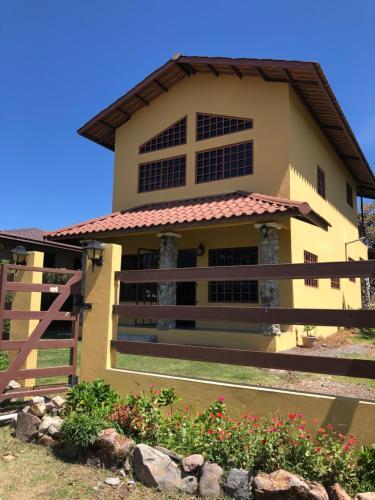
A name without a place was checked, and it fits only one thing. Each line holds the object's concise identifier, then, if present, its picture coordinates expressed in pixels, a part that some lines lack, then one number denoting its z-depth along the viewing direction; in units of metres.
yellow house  11.91
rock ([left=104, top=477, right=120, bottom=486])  3.69
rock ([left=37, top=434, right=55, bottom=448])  4.53
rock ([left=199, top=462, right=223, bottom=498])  3.39
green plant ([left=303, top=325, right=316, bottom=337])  12.53
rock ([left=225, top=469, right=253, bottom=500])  3.28
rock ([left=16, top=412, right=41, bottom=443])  4.70
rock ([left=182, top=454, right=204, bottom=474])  3.57
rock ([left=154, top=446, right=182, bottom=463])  3.71
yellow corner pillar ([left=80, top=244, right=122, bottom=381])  5.47
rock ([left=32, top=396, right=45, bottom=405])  5.07
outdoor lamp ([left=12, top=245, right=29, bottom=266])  7.19
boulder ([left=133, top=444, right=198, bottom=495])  3.53
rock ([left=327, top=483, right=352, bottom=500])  2.99
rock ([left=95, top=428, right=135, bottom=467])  3.94
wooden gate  5.51
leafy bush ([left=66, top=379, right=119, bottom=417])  4.62
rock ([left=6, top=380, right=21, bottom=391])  6.15
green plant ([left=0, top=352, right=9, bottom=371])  7.31
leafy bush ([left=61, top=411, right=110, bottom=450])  4.08
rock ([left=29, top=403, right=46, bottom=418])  4.90
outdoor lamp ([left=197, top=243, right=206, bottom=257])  13.98
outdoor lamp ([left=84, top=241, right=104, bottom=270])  5.62
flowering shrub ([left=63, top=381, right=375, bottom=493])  3.25
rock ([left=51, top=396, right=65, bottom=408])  5.12
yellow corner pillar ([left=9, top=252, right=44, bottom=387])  6.79
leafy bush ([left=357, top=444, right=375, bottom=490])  3.16
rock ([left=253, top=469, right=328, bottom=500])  3.02
